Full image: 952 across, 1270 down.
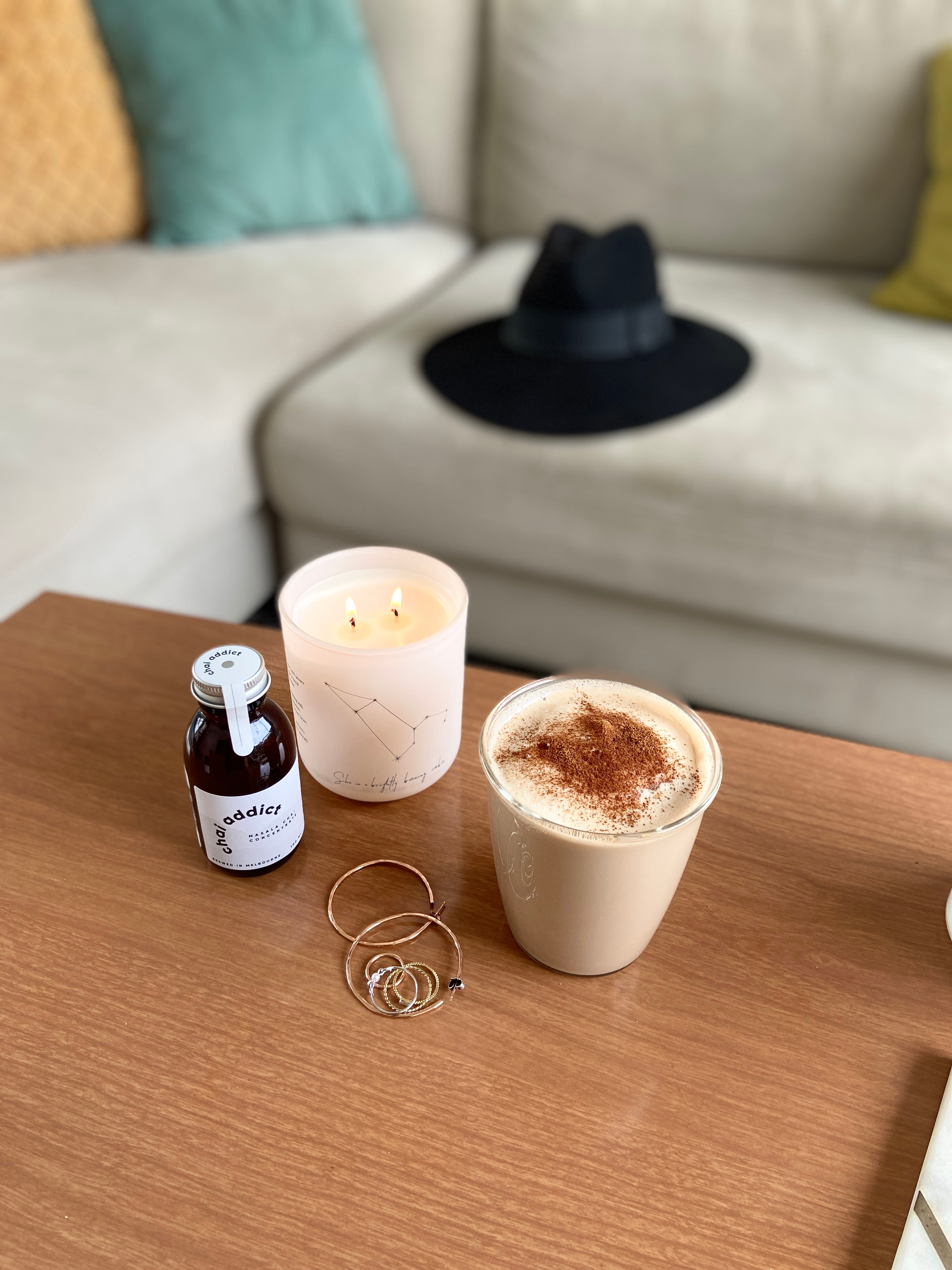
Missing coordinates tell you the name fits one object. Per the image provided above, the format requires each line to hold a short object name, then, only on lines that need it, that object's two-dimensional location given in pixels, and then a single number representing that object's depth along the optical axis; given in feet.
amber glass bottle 1.49
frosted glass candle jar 1.68
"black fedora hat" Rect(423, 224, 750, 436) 3.87
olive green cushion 4.49
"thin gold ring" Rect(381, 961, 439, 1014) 1.55
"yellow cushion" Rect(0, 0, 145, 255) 4.74
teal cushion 5.14
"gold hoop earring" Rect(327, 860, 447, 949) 1.64
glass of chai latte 1.39
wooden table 1.29
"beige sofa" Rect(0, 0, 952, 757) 3.49
